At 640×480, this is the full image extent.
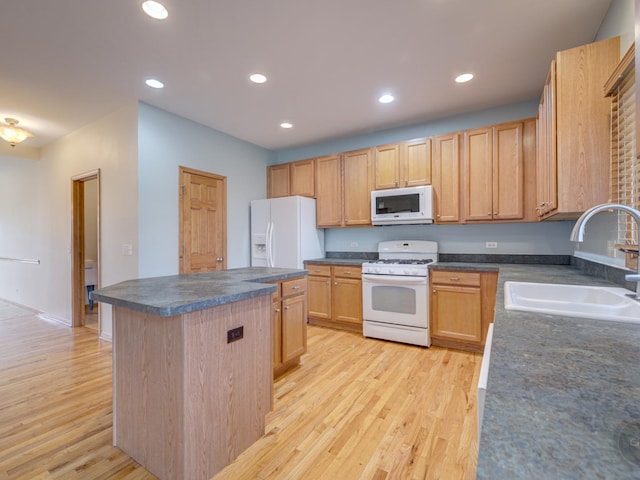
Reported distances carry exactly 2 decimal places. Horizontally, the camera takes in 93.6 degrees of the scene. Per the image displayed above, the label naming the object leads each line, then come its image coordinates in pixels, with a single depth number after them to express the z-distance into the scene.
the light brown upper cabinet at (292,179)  4.48
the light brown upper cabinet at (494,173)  3.15
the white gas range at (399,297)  3.29
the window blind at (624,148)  1.44
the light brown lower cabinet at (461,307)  3.05
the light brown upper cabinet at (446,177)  3.45
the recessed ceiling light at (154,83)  2.79
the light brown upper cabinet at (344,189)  4.05
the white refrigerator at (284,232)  4.12
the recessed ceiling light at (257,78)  2.75
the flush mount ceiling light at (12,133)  3.49
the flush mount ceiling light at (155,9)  1.91
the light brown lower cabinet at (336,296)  3.82
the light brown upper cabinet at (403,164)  3.62
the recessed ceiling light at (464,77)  2.78
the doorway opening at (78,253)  4.11
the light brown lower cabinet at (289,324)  2.50
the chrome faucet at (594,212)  1.11
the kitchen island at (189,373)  1.44
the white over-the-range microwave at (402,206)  3.51
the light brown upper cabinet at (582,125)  1.69
